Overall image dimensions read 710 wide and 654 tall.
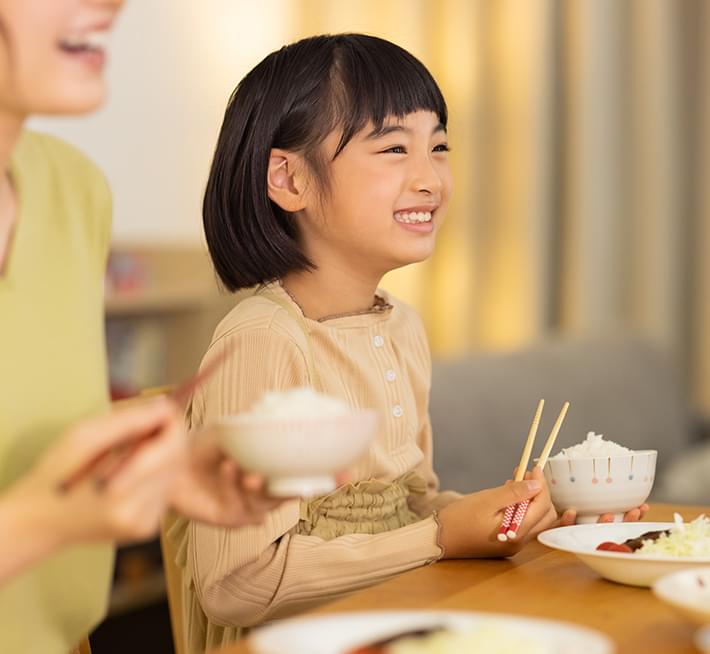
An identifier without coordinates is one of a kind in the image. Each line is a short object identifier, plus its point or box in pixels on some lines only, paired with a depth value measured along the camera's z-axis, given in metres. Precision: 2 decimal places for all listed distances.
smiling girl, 1.65
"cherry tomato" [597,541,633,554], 1.50
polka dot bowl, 1.64
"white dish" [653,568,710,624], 1.32
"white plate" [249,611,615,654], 1.25
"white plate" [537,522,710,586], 1.44
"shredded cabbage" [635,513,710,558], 1.47
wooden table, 1.36
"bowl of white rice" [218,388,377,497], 1.29
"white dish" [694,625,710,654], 1.28
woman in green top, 1.23
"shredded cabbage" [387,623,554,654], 1.23
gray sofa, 2.74
